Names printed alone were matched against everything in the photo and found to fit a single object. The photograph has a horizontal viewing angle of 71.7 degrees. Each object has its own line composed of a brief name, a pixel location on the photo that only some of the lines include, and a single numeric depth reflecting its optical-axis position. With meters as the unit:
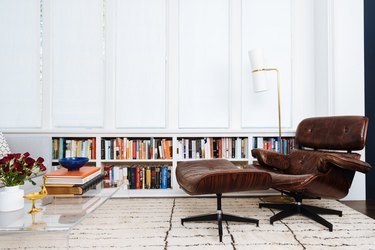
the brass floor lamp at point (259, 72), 2.79
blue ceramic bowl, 1.70
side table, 1.18
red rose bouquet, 1.37
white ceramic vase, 1.39
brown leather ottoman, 1.72
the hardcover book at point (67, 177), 1.57
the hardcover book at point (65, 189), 1.55
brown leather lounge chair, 1.92
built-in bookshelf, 2.97
